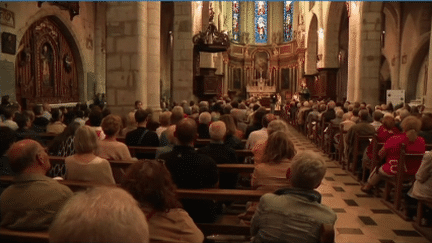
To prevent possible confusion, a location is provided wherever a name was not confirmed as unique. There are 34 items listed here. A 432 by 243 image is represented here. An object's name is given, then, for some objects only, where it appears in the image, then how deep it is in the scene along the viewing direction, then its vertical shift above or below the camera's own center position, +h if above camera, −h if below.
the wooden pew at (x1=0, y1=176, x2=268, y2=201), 3.24 -0.80
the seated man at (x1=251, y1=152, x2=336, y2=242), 2.51 -0.72
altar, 33.36 +0.49
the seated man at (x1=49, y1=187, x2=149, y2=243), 0.97 -0.31
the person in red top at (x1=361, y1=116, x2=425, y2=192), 5.78 -0.78
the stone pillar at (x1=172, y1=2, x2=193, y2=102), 14.25 +1.19
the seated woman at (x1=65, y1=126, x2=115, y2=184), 3.60 -0.62
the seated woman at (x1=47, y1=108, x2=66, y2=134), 6.80 -0.52
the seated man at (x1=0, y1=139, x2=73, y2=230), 2.45 -0.64
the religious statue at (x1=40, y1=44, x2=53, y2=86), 15.30 +1.14
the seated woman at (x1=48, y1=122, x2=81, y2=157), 4.94 -0.62
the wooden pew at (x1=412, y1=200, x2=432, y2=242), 4.97 -1.66
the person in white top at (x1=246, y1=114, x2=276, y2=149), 6.03 -0.62
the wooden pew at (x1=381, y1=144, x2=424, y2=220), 5.57 -1.26
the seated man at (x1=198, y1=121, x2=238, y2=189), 4.63 -0.66
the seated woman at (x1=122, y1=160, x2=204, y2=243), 2.19 -0.57
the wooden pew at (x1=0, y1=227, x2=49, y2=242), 2.29 -0.81
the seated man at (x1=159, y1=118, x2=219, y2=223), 3.46 -0.65
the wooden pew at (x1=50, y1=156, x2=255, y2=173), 4.26 -0.76
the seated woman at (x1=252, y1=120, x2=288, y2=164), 4.56 -0.55
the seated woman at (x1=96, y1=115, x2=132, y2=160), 4.66 -0.61
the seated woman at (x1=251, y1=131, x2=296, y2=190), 3.82 -0.66
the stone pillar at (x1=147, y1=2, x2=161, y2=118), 10.56 +1.02
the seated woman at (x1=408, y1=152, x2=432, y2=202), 4.79 -0.99
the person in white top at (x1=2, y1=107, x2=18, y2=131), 6.89 -0.44
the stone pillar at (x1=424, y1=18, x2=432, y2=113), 8.93 +0.08
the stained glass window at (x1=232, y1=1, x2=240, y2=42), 36.06 +6.62
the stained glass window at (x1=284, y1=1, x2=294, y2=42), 35.72 +6.79
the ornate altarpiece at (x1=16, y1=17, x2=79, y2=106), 13.94 +1.01
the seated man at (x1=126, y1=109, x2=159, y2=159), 5.71 -0.60
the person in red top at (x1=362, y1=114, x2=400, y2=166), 6.90 -0.59
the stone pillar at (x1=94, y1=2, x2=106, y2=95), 18.94 +2.43
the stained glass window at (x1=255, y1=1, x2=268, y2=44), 37.12 +6.72
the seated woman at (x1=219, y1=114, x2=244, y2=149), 5.84 -0.59
